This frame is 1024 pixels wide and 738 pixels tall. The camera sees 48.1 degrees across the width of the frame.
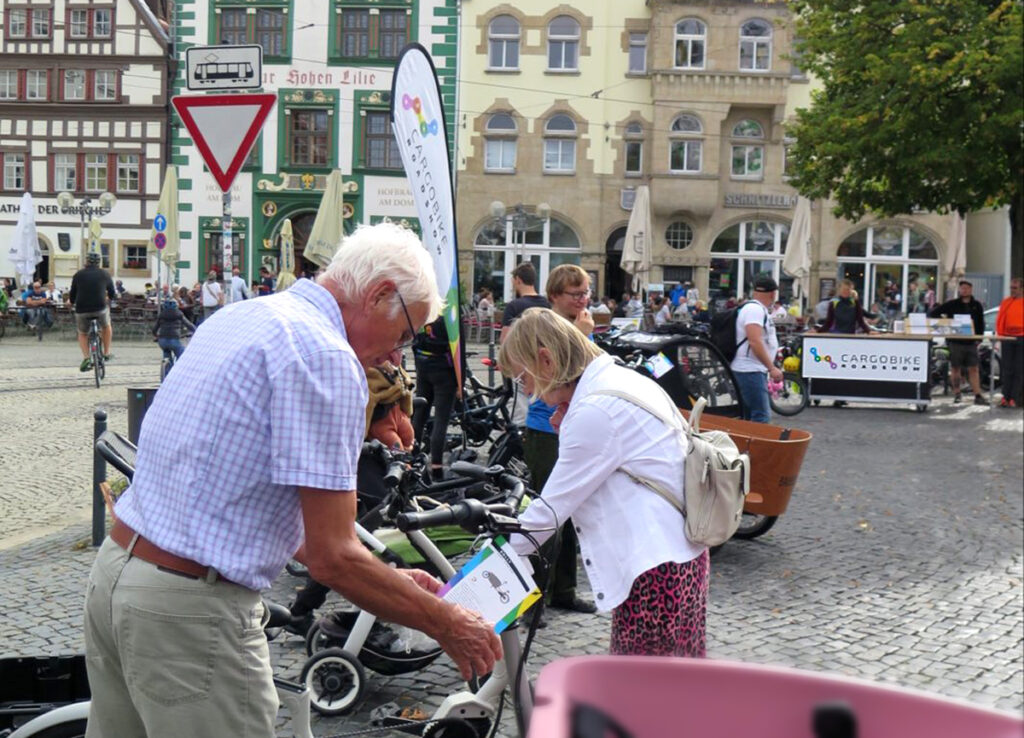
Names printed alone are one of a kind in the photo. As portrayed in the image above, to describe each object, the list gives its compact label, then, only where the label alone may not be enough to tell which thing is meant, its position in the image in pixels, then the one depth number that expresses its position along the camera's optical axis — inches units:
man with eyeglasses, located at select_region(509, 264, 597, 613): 233.9
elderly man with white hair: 83.9
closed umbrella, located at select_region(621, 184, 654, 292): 1244.5
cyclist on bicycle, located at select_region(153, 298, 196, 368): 593.6
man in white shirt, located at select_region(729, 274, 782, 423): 363.9
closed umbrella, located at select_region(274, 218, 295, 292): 1211.9
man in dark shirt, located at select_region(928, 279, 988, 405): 682.2
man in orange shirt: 642.2
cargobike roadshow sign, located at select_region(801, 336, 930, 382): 624.4
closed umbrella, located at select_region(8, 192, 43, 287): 1176.2
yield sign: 268.2
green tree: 745.0
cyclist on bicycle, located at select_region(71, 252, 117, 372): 631.2
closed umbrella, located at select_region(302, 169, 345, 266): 782.5
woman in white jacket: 131.6
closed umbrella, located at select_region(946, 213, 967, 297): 1180.3
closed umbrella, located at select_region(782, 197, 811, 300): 1015.6
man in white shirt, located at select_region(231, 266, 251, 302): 922.7
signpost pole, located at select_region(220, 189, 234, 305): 277.7
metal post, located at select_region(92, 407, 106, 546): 254.4
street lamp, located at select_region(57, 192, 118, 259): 1252.9
